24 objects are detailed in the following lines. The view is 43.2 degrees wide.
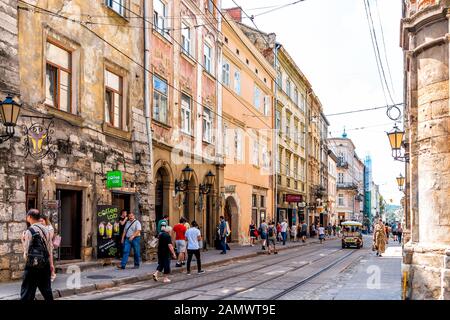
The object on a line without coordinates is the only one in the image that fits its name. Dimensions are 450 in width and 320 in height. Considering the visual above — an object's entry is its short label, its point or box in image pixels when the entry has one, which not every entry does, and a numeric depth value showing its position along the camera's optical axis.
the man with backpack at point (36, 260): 8.65
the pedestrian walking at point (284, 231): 36.25
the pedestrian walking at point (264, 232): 30.08
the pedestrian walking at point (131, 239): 17.16
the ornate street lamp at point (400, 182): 31.03
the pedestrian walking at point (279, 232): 38.46
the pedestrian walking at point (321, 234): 44.34
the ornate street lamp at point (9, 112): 12.49
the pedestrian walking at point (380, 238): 27.61
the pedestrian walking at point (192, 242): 17.02
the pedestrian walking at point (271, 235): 29.05
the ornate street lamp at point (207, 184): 26.89
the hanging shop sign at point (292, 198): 43.80
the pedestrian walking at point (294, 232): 43.26
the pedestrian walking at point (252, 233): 34.56
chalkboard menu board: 17.58
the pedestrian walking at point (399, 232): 45.12
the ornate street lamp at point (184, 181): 23.69
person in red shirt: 18.72
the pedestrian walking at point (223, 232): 25.16
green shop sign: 17.38
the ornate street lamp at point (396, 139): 18.22
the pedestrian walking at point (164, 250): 15.30
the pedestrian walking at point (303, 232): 41.47
